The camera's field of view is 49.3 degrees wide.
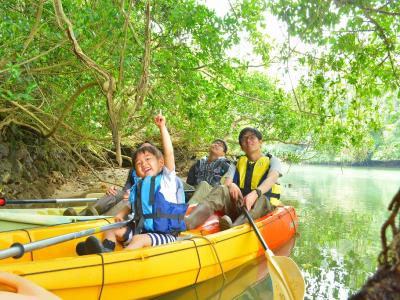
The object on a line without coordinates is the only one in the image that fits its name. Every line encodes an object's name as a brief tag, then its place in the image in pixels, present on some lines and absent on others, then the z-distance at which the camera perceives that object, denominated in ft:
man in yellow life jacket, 15.44
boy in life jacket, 10.55
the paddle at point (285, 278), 10.84
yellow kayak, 8.75
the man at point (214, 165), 20.18
